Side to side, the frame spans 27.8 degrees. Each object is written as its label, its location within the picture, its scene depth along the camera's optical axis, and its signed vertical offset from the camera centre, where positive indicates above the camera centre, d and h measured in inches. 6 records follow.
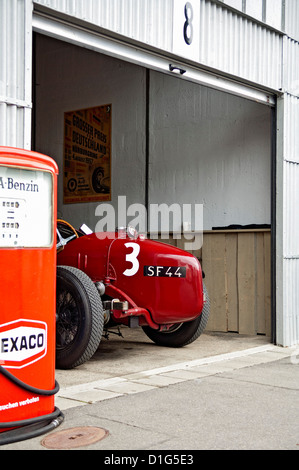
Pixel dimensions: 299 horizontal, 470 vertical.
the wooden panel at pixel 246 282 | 378.3 -22.1
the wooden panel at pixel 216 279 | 392.8 -20.7
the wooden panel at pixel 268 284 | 368.5 -22.5
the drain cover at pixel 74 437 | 159.8 -52.3
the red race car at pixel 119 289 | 261.3 -19.6
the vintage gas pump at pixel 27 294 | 161.2 -13.1
